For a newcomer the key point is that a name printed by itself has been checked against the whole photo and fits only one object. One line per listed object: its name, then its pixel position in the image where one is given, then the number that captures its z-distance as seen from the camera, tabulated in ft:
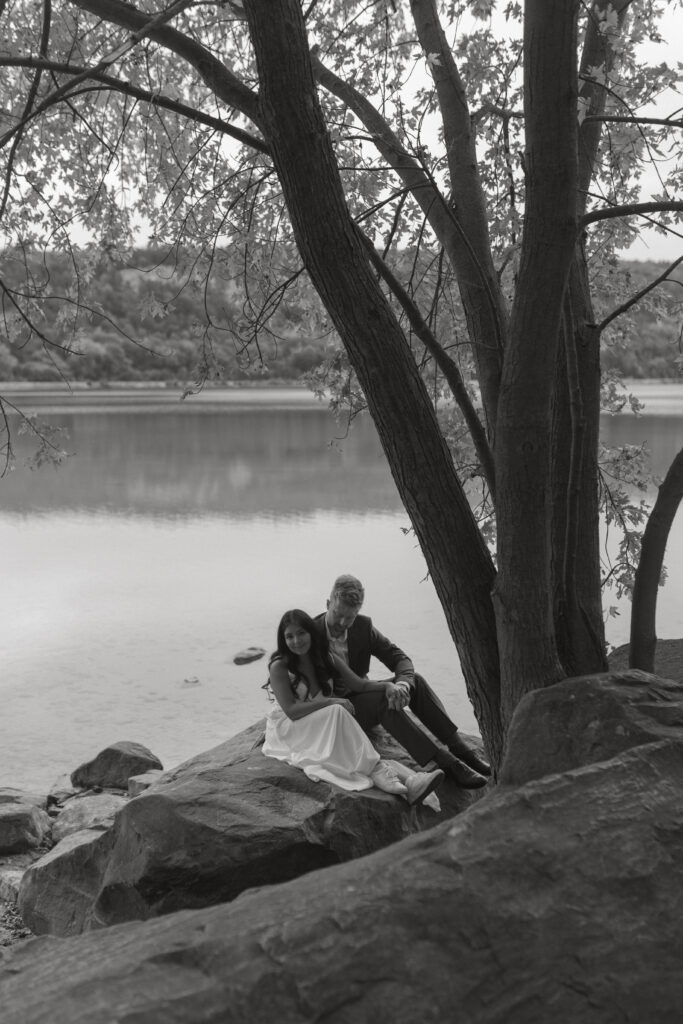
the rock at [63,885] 16.25
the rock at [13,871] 18.53
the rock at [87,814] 21.02
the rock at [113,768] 25.44
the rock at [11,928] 16.69
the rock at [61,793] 24.20
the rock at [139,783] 23.39
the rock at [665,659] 20.97
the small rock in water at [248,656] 37.91
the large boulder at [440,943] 6.44
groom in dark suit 16.70
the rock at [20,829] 20.57
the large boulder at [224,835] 14.15
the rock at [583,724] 8.89
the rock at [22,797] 22.86
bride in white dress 15.64
